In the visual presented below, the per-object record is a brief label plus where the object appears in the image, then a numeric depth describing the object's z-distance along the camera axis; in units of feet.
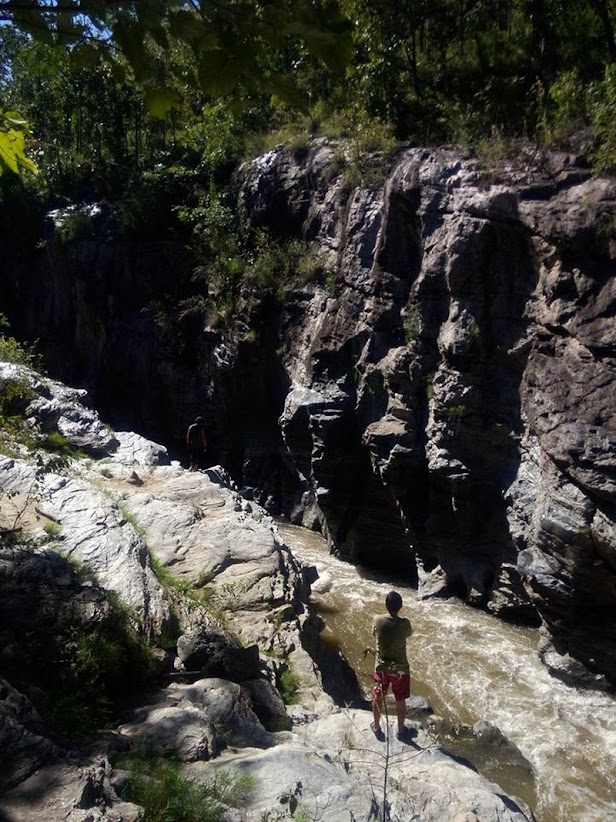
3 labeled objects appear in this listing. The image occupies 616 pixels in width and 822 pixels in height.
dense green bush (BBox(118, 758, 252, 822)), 10.14
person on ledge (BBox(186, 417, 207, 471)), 45.50
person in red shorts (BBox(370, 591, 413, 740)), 17.62
